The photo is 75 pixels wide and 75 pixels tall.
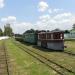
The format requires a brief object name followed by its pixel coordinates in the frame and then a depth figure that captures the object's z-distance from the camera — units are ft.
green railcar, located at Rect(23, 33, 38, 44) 45.56
